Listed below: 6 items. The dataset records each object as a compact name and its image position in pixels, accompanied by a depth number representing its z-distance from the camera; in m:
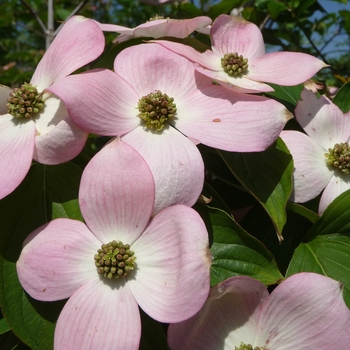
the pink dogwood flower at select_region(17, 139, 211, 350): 0.12
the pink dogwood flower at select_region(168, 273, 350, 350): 0.12
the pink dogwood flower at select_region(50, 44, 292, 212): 0.13
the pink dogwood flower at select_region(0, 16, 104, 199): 0.14
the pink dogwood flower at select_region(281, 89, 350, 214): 0.16
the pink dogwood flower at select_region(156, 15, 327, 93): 0.16
